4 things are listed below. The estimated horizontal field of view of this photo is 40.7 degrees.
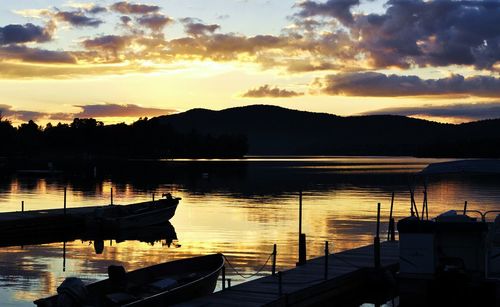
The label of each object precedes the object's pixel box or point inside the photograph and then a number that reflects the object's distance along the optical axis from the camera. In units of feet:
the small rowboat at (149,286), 62.28
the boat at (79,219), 148.05
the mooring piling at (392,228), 116.57
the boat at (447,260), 72.95
